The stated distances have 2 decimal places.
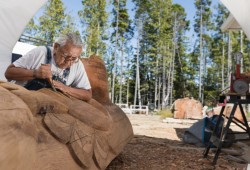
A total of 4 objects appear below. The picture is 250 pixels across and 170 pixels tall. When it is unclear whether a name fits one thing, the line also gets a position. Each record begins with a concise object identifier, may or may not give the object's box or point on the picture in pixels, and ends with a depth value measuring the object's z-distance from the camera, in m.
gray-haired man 2.26
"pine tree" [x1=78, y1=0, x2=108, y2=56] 24.89
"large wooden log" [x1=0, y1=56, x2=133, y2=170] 1.21
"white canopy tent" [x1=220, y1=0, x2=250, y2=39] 4.17
